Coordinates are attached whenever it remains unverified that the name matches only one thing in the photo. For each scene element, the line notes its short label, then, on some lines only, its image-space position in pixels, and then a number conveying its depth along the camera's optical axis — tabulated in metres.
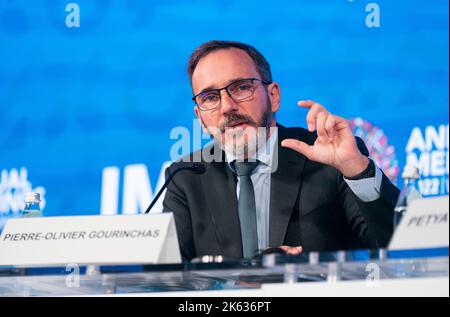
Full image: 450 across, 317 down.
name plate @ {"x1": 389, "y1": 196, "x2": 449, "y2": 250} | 3.92
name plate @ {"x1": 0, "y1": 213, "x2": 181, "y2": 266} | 4.47
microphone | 5.43
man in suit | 6.43
